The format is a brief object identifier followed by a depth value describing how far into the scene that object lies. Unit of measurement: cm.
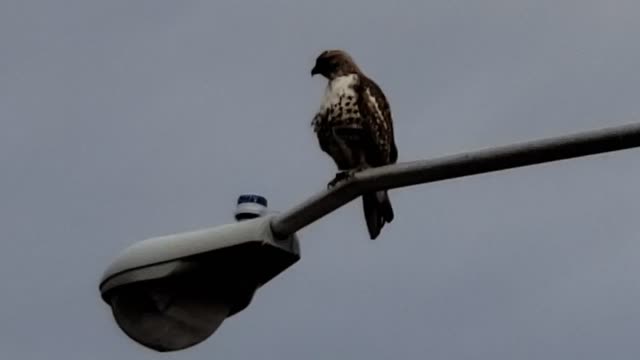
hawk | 1652
